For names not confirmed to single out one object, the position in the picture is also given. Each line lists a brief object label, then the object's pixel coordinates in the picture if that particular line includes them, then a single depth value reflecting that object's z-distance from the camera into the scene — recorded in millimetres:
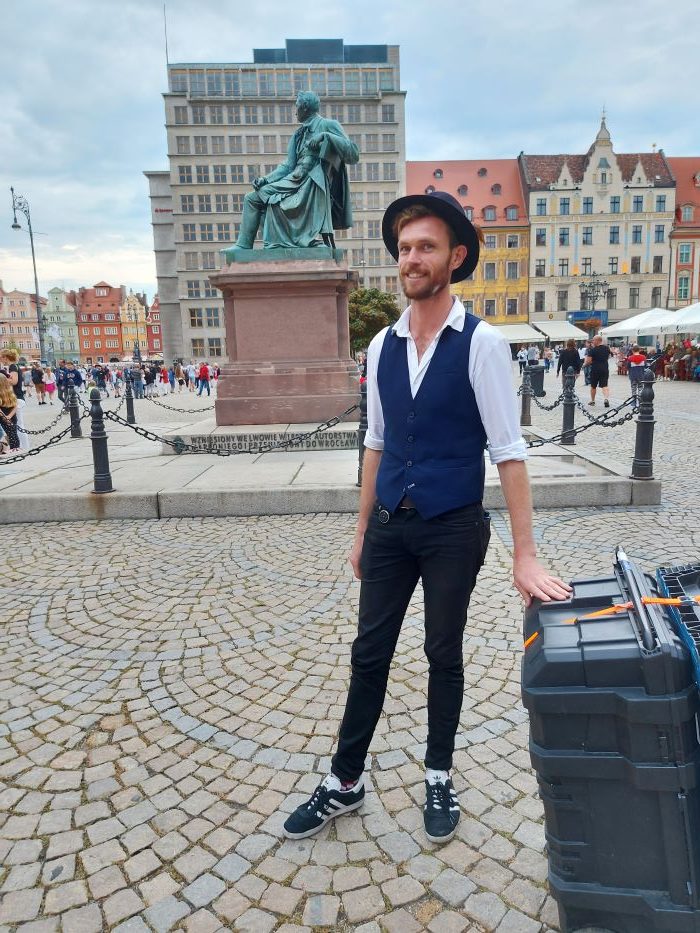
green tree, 48656
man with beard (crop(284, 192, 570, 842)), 1978
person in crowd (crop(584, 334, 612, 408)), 15562
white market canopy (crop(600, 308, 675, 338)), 23812
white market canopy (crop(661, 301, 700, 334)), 20903
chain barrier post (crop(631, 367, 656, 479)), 6332
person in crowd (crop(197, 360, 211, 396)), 26761
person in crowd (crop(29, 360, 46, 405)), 23811
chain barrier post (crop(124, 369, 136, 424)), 15312
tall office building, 64688
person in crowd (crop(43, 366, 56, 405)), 30106
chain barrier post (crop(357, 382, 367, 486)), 6457
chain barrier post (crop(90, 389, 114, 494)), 6625
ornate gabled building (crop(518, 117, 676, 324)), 61781
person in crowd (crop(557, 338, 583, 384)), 19297
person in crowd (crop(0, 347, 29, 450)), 10617
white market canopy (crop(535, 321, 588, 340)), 56156
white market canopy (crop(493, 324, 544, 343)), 54031
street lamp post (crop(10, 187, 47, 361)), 33359
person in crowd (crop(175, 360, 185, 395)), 32344
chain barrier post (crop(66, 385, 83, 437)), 13141
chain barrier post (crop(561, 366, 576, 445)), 9224
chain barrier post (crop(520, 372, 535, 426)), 12355
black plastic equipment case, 1480
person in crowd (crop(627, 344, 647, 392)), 20562
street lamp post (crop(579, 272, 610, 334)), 59838
